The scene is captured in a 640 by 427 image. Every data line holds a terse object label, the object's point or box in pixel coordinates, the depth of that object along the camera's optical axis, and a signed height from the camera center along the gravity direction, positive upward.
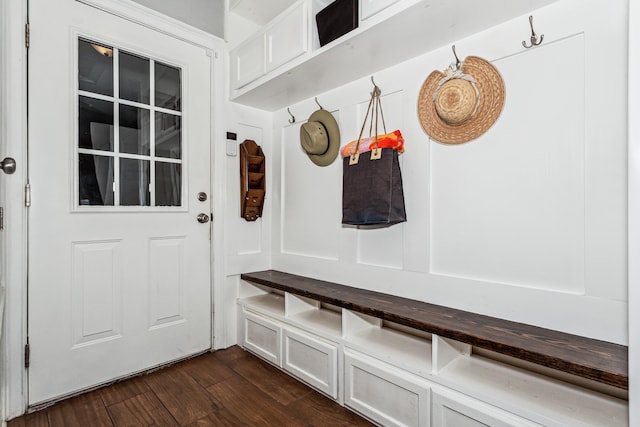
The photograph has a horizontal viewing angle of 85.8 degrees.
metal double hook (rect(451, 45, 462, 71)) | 1.62 +0.71
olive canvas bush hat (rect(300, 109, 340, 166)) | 2.18 +0.49
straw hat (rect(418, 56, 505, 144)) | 1.53 +0.52
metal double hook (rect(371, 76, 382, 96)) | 1.96 +0.71
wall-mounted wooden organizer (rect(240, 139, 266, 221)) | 2.49 +0.24
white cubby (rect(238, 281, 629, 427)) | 1.20 -0.66
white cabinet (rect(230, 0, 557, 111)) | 1.40 +0.82
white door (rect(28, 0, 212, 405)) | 1.77 +0.08
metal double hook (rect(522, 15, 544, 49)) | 1.39 +0.71
